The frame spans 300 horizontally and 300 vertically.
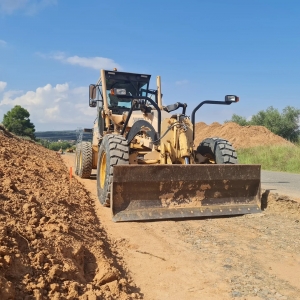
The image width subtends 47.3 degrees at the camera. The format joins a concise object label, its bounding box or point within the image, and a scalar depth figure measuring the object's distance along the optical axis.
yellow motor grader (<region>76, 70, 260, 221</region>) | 5.41
